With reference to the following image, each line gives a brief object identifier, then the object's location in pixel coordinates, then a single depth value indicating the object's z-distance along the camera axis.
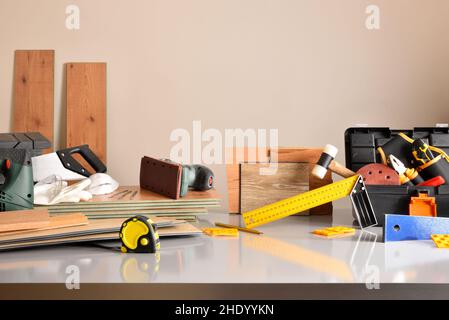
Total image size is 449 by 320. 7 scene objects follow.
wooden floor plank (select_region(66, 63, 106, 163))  4.07
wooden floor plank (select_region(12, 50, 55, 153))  4.11
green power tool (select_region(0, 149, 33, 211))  2.53
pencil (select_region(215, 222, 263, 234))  2.59
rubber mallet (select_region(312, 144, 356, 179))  2.71
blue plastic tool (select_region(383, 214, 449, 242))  2.49
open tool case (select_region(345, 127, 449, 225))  2.66
